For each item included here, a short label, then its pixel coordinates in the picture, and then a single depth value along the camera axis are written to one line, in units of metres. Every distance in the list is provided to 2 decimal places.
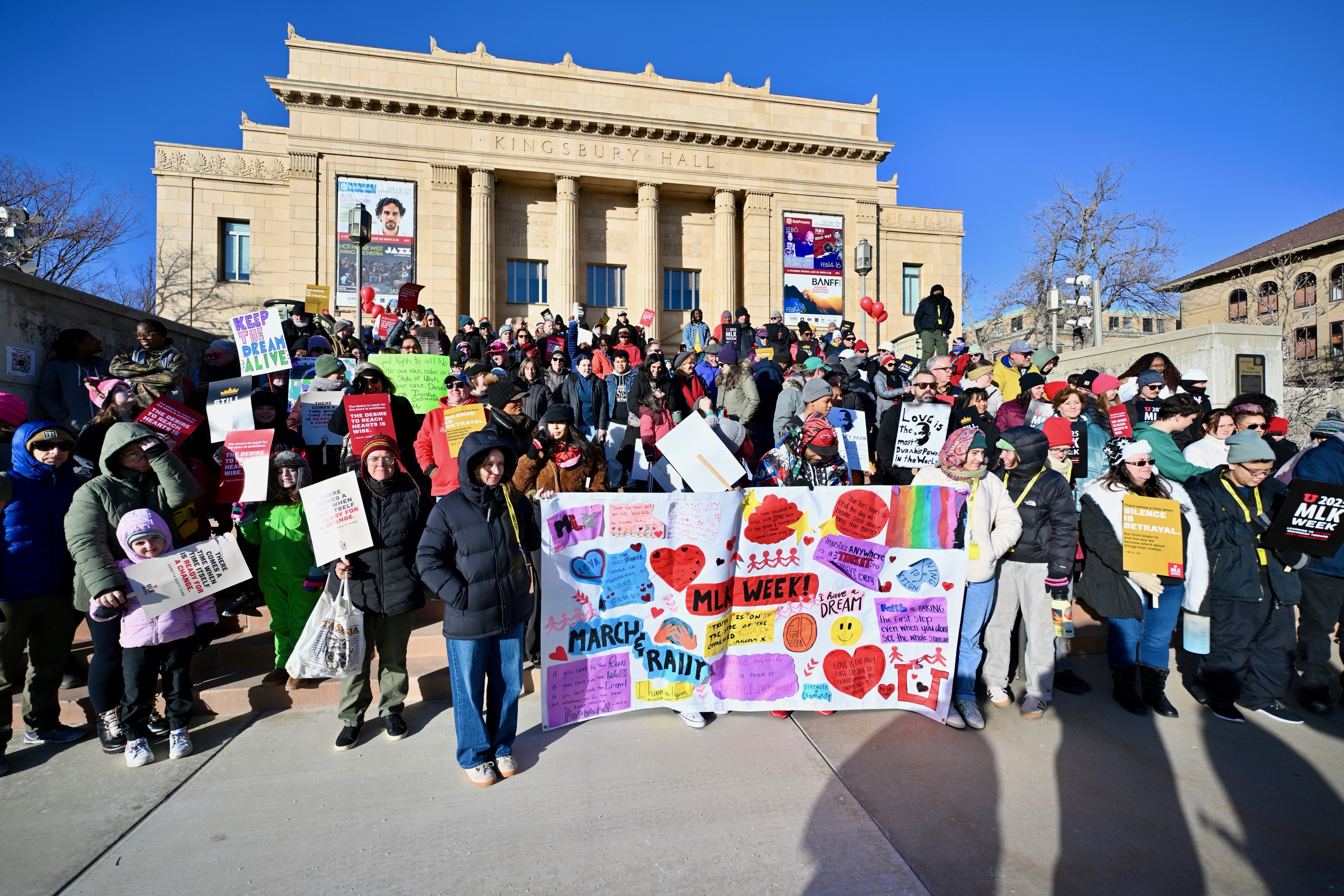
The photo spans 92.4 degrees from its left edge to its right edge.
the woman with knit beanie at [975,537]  4.72
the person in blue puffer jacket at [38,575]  4.19
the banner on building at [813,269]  29.92
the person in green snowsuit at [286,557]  4.83
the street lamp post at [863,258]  16.03
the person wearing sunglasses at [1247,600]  4.98
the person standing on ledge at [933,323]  13.44
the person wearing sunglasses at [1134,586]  4.92
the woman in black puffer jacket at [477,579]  3.93
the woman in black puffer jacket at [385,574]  4.41
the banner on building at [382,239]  25.97
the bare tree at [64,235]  24.73
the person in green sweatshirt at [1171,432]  5.39
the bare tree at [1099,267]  29.08
